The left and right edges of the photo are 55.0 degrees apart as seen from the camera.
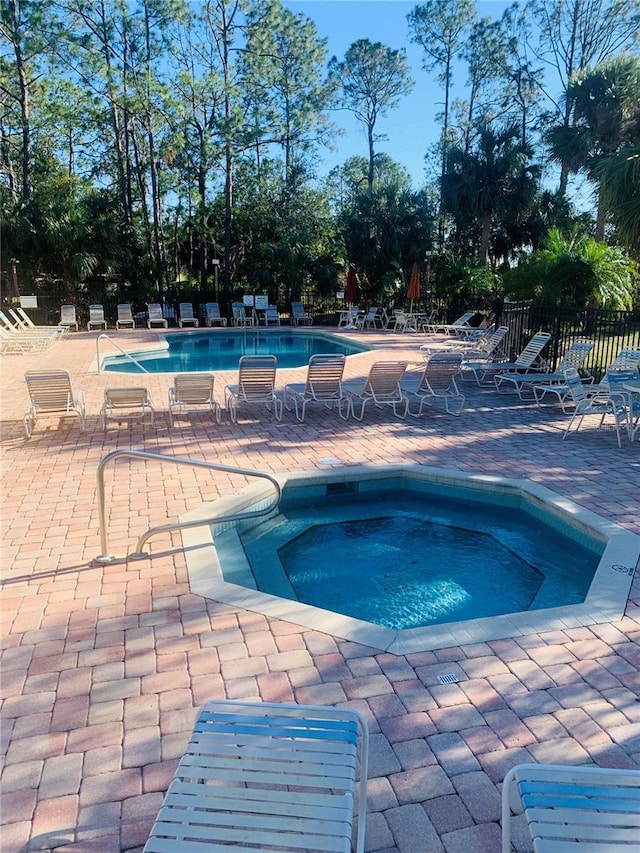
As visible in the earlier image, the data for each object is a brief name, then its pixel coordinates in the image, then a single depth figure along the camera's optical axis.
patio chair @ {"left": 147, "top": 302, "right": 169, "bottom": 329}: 24.67
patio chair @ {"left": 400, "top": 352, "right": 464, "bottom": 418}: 9.59
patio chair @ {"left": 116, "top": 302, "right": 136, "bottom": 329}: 24.38
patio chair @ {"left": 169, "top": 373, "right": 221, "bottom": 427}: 8.74
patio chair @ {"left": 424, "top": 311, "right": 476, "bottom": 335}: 20.47
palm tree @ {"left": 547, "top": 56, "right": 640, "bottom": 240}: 19.89
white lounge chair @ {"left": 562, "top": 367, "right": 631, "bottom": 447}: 8.16
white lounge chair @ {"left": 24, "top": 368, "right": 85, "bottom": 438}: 8.08
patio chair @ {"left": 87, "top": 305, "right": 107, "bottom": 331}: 23.58
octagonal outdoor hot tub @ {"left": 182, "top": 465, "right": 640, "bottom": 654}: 3.74
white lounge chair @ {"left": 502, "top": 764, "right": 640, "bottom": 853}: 1.84
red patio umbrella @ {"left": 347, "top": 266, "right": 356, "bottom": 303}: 24.77
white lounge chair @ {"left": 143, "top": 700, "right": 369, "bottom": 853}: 1.90
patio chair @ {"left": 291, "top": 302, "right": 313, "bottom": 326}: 26.03
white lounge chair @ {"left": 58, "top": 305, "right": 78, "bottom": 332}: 23.12
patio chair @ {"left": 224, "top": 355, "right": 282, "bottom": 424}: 9.12
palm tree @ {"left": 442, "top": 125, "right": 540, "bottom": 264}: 26.20
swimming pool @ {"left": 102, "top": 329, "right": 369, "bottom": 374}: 17.42
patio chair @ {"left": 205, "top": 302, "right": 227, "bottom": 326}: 25.45
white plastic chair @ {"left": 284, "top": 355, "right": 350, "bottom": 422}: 9.28
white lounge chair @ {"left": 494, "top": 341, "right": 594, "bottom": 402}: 10.46
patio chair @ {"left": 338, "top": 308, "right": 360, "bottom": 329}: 24.92
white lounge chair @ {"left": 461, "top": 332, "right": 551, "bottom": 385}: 11.87
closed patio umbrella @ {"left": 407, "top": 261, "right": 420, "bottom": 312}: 23.20
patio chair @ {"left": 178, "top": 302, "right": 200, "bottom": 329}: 25.12
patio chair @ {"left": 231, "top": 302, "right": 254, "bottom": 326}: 24.70
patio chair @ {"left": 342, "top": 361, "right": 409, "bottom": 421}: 9.22
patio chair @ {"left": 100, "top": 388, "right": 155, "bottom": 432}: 8.42
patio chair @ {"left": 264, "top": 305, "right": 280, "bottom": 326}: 25.49
